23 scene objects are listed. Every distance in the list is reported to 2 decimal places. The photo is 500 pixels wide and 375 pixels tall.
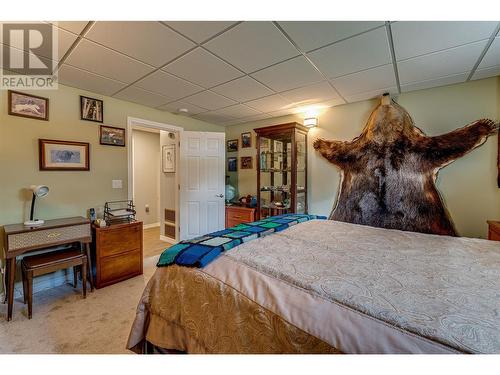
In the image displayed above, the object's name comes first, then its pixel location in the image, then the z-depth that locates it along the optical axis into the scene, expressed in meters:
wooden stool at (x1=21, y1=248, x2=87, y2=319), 1.95
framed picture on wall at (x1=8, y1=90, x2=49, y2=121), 2.22
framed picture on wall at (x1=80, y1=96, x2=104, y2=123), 2.68
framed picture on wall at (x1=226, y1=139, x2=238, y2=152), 4.43
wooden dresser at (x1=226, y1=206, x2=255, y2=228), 3.74
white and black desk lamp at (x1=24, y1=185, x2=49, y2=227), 2.16
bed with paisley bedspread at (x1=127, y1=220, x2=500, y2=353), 0.70
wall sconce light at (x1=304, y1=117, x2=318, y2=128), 3.34
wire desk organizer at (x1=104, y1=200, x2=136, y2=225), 2.71
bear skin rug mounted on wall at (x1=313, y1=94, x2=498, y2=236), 2.45
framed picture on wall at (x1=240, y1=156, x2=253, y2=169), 4.23
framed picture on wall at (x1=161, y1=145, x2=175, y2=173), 4.24
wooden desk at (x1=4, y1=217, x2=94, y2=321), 1.92
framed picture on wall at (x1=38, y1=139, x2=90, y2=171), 2.41
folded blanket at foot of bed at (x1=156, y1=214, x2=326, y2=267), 1.26
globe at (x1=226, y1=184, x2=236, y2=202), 4.33
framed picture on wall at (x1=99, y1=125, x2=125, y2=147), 2.86
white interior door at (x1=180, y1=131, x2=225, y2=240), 3.80
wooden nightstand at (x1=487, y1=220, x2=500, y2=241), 1.97
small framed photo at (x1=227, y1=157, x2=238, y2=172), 4.46
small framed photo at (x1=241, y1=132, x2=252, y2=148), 4.20
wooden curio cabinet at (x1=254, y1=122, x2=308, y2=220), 3.32
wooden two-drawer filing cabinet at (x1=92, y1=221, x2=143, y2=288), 2.45
